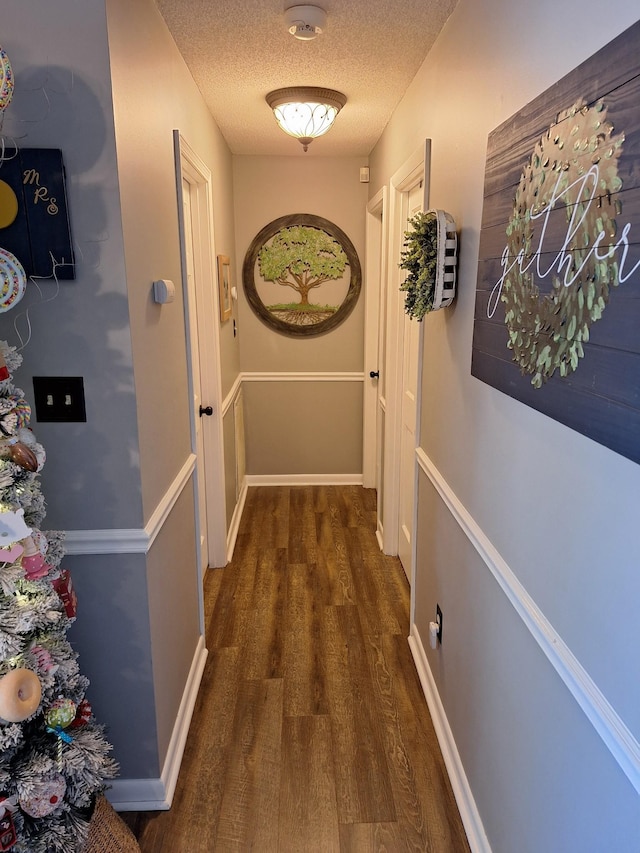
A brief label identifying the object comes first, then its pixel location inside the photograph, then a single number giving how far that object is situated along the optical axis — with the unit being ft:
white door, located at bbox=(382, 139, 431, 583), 9.69
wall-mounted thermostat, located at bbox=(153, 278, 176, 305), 5.72
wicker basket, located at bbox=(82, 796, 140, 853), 4.56
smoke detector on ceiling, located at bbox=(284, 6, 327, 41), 5.97
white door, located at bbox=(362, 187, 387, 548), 11.76
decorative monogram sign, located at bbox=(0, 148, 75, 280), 4.58
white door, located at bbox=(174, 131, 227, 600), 9.19
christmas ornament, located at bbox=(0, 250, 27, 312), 4.02
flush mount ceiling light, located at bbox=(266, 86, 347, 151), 8.47
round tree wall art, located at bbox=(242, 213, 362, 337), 13.56
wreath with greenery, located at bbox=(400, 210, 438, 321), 5.90
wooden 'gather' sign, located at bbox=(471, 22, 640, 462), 2.74
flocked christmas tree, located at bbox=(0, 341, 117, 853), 3.69
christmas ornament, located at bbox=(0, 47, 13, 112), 3.72
